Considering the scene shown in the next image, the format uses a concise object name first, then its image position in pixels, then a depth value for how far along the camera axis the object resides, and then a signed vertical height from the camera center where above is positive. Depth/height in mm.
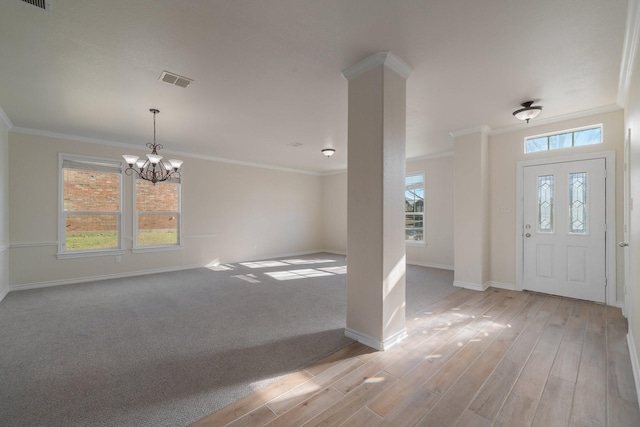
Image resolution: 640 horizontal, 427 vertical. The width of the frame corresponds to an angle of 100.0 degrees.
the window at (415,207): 7027 +221
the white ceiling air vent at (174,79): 2838 +1479
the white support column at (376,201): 2506 +142
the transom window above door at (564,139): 3896 +1171
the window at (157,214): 5727 +17
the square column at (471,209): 4492 +111
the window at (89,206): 4969 +170
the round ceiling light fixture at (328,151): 5865 +1403
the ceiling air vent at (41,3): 1862 +1483
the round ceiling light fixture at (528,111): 3516 +1389
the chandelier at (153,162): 3881 +845
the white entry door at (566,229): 3789 -201
